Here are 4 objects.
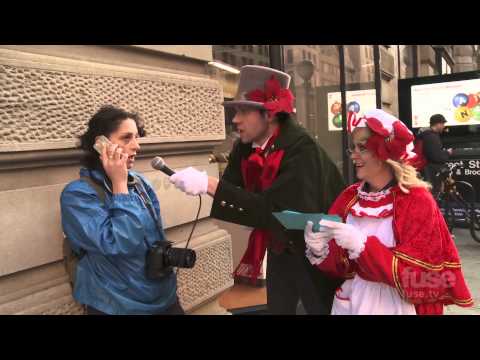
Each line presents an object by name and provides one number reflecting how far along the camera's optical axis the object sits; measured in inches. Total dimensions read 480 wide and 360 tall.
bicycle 270.5
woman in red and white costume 66.3
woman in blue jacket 64.8
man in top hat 82.2
